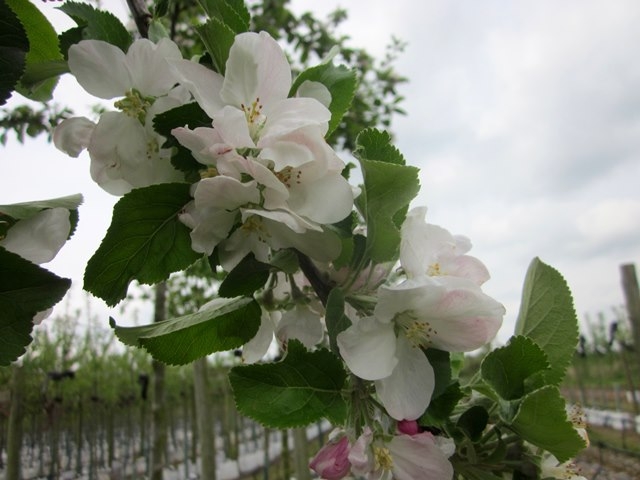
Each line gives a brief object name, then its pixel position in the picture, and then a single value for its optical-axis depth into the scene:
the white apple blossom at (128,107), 0.16
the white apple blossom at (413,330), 0.14
